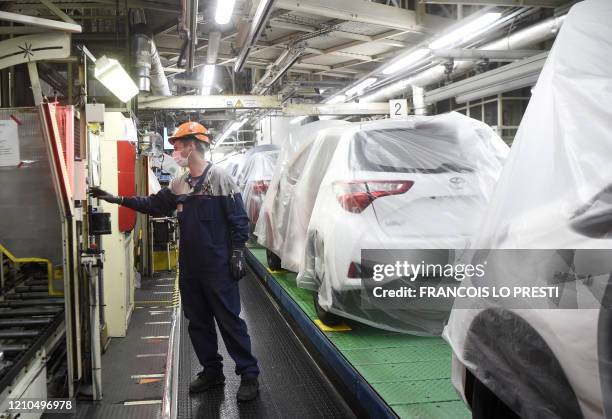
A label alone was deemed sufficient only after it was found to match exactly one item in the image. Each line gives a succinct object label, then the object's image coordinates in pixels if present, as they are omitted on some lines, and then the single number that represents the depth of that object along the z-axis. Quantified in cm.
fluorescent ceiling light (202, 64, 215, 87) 753
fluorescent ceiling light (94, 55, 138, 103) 373
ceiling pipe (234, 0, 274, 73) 445
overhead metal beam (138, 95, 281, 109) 862
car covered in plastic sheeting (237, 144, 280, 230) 786
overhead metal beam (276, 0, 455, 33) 521
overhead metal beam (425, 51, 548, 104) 582
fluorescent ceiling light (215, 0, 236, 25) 445
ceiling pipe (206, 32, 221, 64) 576
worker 311
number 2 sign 819
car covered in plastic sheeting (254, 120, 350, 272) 445
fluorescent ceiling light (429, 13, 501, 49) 549
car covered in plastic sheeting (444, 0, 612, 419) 122
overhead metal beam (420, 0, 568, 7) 483
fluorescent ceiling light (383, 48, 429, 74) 686
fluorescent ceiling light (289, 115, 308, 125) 1258
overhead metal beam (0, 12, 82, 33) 255
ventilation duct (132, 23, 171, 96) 580
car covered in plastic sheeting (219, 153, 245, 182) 1118
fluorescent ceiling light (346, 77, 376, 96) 926
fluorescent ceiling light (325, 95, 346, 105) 1126
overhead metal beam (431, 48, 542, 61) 614
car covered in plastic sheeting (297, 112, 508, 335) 313
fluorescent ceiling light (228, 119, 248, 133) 1237
